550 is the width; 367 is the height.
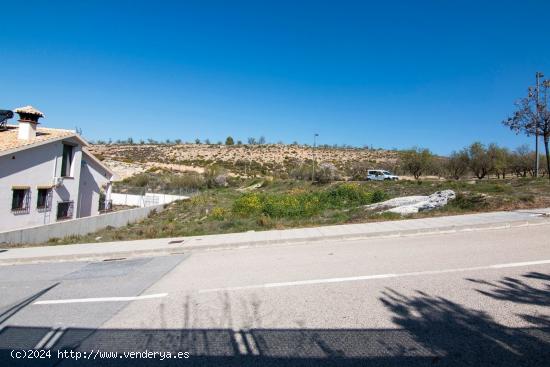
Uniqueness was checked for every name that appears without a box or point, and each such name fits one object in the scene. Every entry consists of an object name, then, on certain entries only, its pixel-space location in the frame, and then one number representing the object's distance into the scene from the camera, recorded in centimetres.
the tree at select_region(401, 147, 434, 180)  4994
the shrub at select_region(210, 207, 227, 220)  1967
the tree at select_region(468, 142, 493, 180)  4628
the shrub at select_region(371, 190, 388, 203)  2119
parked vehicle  4456
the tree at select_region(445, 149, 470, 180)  4791
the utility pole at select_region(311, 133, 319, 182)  4653
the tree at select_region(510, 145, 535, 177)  4856
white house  1789
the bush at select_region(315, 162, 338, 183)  4535
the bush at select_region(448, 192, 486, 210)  1363
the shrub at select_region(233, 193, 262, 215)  1977
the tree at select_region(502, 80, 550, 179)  2445
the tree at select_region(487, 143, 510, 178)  4571
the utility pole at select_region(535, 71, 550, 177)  2472
